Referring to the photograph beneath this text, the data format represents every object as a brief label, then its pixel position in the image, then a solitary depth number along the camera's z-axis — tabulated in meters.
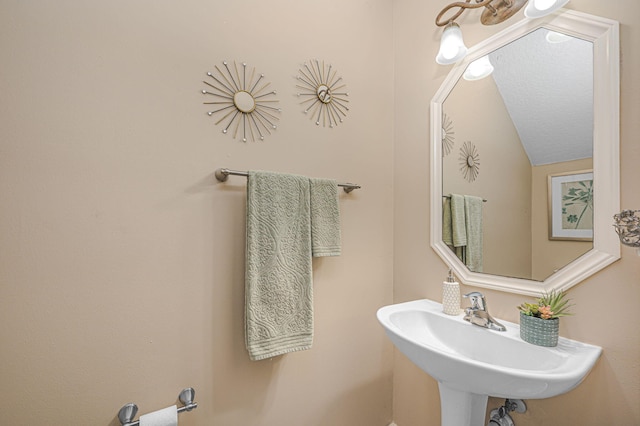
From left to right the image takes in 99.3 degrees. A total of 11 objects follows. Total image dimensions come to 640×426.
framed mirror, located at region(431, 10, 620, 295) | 0.83
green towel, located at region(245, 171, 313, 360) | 0.97
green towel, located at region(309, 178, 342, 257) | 1.12
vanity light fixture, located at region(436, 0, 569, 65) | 0.91
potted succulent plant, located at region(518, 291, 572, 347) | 0.81
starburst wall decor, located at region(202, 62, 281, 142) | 1.01
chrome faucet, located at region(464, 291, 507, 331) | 0.97
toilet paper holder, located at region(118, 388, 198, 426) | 0.83
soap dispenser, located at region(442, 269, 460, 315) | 1.10
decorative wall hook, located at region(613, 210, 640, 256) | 0.69
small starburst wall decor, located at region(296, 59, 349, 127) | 1.20
